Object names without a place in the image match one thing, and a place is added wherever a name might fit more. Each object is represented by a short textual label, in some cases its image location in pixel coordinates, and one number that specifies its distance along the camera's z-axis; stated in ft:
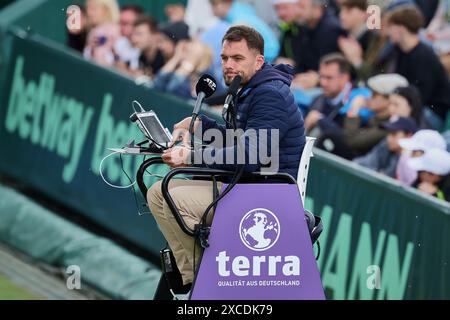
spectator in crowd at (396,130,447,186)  31.12
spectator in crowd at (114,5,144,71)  42.45
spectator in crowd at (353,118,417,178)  32.48
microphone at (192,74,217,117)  22.54
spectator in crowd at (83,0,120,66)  43.09
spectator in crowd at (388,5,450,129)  35.01
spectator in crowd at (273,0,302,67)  39.32
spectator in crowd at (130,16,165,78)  41.60
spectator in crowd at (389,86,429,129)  33.22
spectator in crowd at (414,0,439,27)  37.45
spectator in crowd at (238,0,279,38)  41.91
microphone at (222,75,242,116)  22.15
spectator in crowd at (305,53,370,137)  35.35
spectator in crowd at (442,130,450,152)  32.18
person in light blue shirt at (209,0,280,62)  39.37
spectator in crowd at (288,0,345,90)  38.60
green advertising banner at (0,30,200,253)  37.96
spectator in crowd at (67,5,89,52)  45.24
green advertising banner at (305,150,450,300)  29.60
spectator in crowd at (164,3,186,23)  43.91
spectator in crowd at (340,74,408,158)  33.73
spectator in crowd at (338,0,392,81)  36.94
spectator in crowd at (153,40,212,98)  37.70
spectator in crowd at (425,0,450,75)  36.83
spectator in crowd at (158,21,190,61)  41.11
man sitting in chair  22.65
